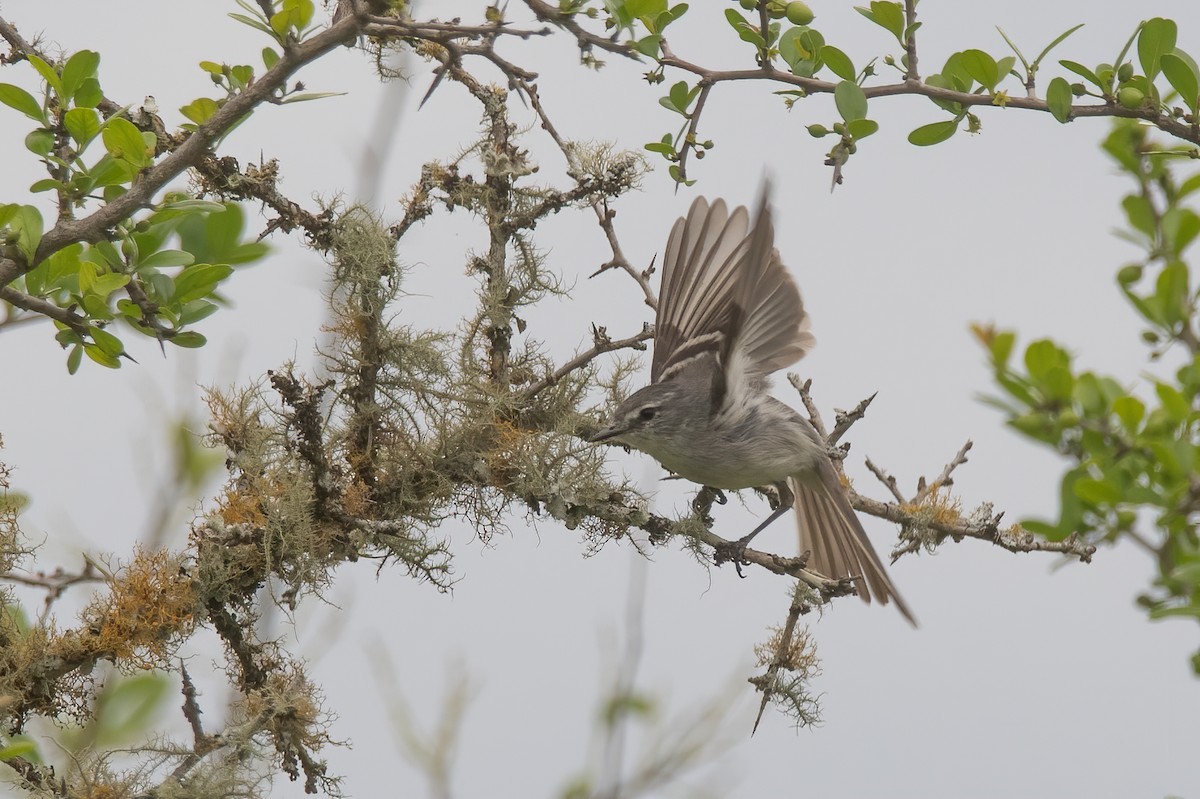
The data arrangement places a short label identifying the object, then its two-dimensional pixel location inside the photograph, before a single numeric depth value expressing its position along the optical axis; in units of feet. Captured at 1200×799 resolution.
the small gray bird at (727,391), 21.17
